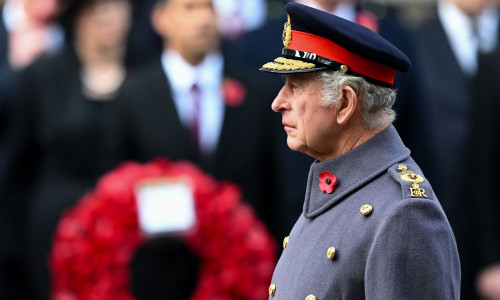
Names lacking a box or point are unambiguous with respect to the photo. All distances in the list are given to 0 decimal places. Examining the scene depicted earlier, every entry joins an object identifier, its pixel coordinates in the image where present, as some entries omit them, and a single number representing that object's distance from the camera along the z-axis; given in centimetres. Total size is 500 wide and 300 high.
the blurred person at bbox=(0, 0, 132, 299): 1612
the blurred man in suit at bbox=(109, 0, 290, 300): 1489
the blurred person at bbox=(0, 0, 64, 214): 2006
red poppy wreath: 1327
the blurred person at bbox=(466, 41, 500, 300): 1434
